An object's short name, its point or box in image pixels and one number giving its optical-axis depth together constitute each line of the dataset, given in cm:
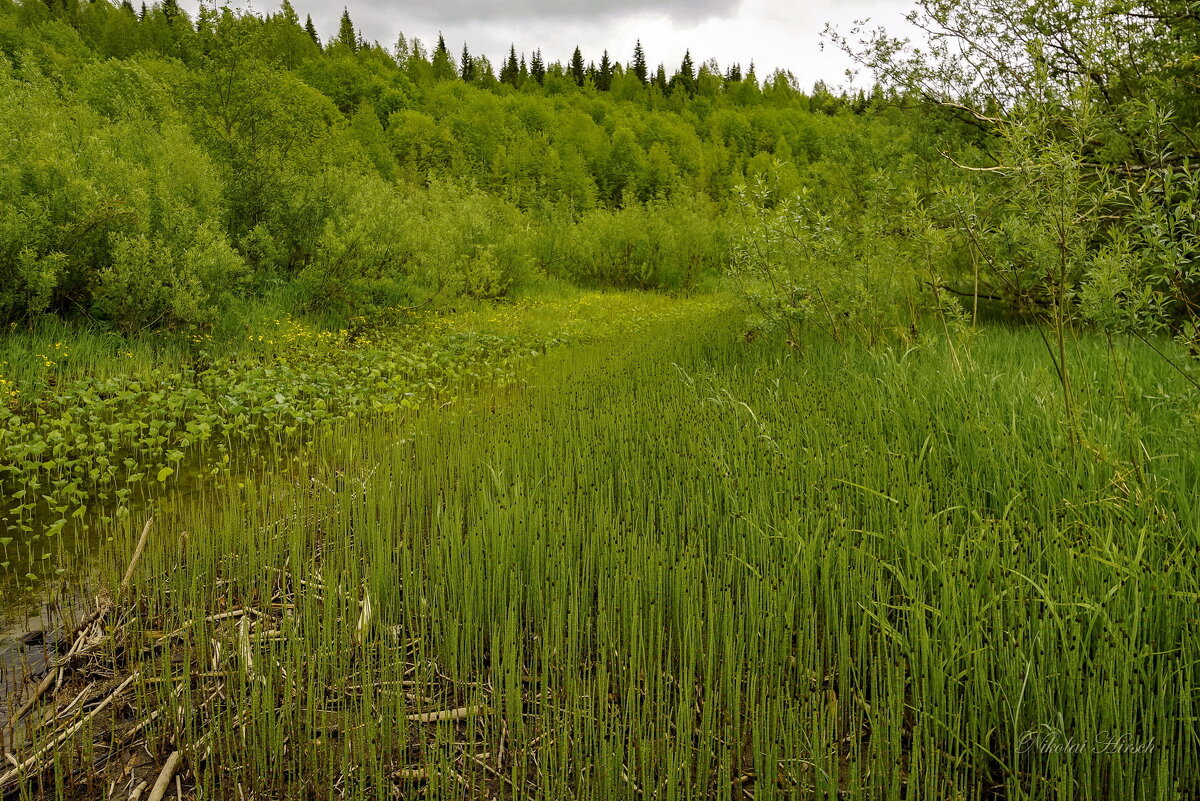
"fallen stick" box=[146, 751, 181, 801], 183
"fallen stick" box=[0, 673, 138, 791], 181
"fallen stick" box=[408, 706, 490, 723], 197
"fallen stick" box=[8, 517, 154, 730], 220
